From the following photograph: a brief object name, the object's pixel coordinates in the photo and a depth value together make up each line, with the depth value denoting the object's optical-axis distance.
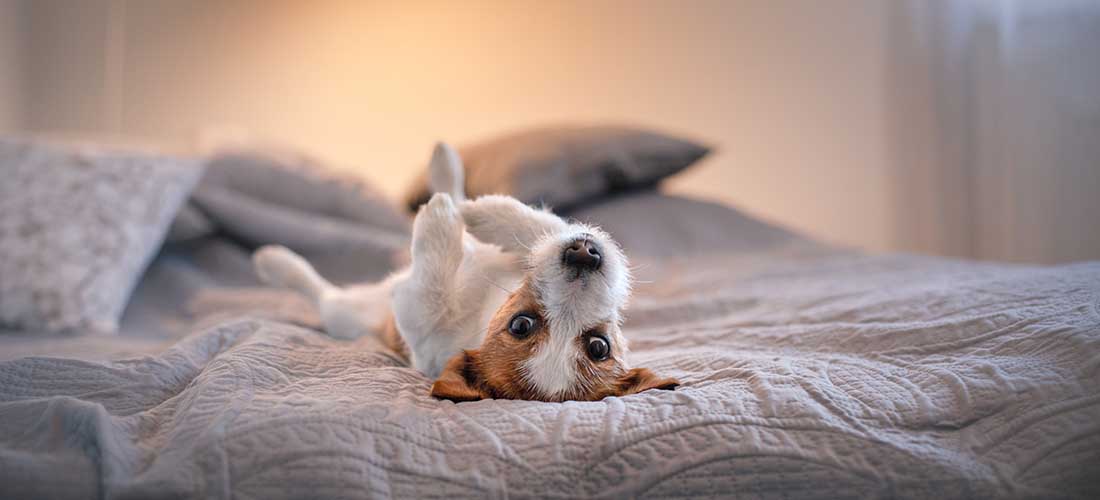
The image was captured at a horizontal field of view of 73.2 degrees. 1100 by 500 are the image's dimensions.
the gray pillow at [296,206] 2.41
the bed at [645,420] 0.80
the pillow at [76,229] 1.70
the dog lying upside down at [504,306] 1.07
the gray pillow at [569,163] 2.65
